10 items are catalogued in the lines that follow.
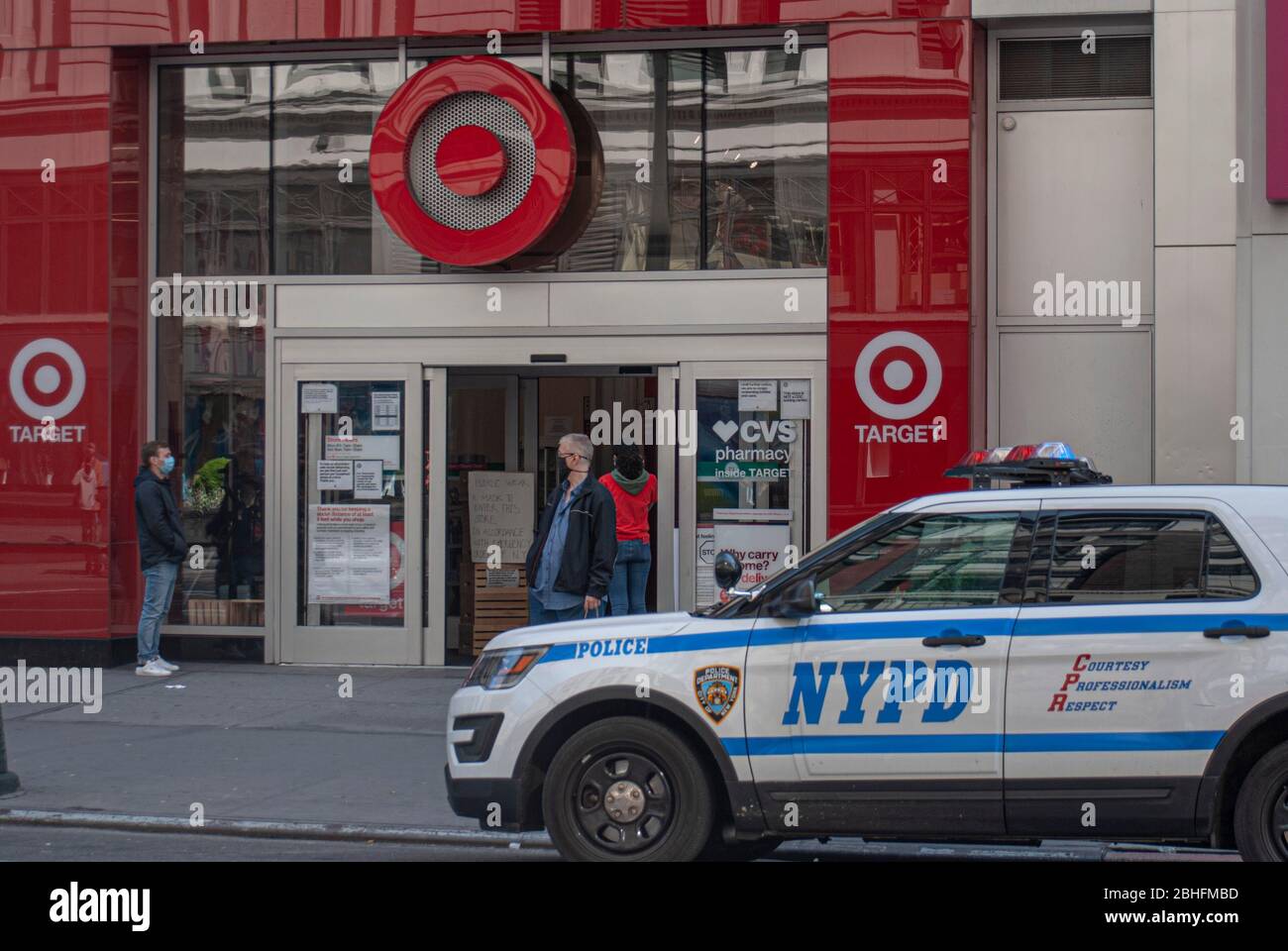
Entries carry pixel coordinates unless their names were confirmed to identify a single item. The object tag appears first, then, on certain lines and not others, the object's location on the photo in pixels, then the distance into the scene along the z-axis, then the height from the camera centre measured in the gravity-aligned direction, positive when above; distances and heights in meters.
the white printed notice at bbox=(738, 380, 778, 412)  13.64 +0.81
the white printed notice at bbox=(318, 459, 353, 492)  14.27 +0.14
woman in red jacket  13.23 -0.32
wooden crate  14.14 -1.03
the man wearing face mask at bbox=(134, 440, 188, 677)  13.53 -0.41
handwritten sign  14.38 -0.18
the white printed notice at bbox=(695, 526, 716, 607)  13.73 -0.64
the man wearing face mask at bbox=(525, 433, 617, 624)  10.70 -0.37
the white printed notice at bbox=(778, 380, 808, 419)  13.59 +0.79
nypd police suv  6.56 -0.83
